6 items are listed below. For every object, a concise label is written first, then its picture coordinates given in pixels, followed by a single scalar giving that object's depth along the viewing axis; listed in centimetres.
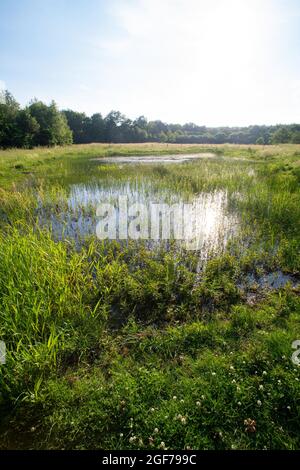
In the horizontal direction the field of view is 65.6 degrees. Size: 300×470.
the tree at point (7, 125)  4327
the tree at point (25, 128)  4478
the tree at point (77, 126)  7594
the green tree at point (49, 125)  4953
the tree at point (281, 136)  7962
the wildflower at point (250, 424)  246
